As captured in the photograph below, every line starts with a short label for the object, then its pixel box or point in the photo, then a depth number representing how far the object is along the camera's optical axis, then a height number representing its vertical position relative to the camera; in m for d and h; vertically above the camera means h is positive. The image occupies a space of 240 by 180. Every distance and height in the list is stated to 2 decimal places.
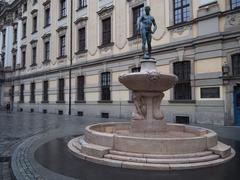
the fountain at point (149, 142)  3.99 -1.10
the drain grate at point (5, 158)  4.57 -1.54
